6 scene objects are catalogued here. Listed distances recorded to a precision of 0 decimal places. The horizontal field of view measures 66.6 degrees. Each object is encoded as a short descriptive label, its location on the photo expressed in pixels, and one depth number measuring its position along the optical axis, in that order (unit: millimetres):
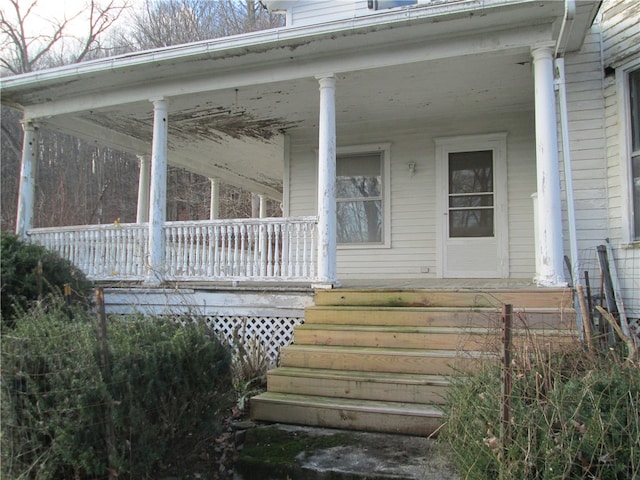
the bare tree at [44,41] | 19469
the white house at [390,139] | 5188
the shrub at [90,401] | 2570
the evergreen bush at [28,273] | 4934
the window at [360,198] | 8016
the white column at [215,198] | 11258
